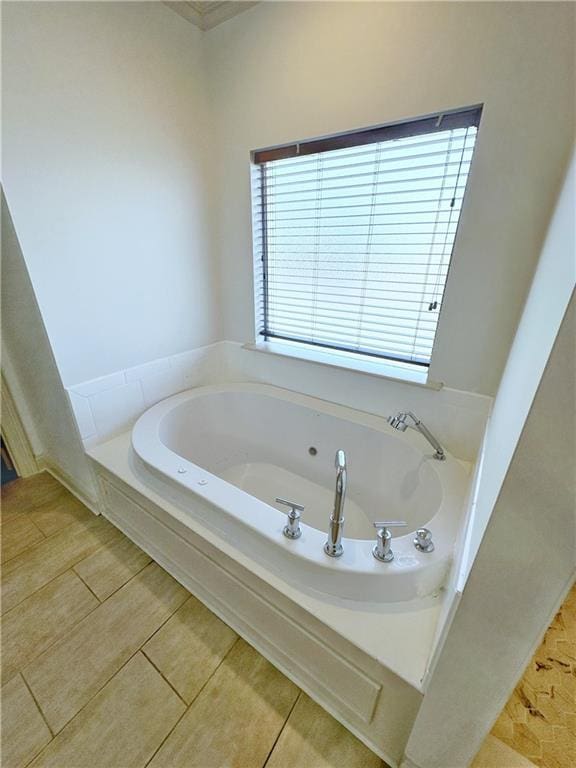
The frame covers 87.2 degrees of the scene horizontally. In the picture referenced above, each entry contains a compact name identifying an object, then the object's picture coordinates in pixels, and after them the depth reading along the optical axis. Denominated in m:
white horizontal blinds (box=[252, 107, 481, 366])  1.29
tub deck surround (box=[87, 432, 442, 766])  0.83
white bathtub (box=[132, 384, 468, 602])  0.94
